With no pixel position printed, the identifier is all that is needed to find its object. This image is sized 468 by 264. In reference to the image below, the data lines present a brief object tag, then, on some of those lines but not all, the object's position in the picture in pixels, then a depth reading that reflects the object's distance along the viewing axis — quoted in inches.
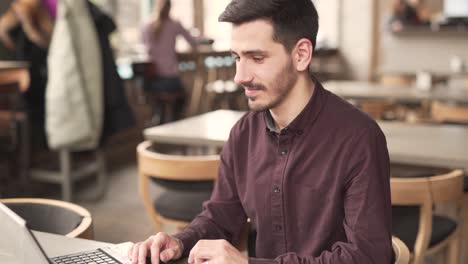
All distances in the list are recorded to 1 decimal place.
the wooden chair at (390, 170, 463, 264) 77.9
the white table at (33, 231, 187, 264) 52.1
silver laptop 39.6
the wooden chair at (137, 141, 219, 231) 93.0
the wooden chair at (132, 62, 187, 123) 231.0
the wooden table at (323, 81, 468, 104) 170.1
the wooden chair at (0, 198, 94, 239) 64.7
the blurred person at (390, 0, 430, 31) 291.1
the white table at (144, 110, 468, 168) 92.4
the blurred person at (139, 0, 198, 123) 236.1
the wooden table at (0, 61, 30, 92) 155.1
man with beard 48.9
